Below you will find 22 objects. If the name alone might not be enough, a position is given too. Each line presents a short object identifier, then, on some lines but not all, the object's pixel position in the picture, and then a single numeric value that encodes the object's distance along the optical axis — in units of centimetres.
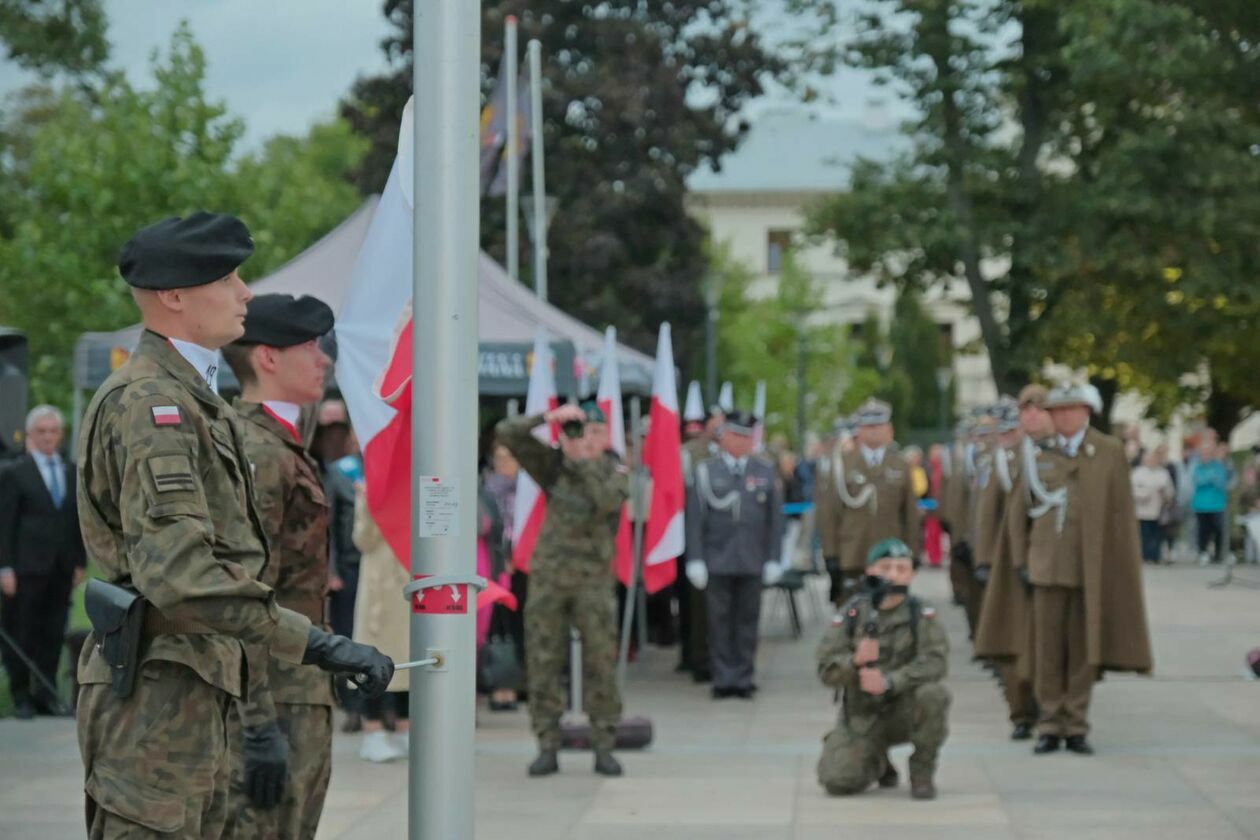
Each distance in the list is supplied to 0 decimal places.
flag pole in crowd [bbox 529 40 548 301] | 1961
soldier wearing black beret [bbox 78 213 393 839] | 412
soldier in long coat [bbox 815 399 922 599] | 1661
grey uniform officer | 1470
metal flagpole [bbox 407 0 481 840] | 514
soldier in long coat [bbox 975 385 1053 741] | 1196
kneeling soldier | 966
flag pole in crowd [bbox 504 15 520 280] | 2030
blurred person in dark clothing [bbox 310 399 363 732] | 1216
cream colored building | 9650
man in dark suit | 1312
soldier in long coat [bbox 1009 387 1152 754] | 1130
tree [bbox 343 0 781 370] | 3597
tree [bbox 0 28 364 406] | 4228
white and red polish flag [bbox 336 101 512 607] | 590
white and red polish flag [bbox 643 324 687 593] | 1327
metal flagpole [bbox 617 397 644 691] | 1326
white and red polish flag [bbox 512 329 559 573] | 1242
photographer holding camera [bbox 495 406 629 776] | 1064
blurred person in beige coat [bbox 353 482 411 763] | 1138
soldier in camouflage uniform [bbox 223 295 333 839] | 525
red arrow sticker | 513
